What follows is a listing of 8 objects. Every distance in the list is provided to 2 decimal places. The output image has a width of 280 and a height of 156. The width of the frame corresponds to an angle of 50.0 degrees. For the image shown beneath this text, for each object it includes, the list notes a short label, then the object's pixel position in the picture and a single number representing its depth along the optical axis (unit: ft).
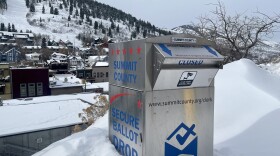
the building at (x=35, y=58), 243.68
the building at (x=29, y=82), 109.60
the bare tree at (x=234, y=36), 29.66
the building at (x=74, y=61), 291.22
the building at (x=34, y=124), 56.75
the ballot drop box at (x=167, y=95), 10.72
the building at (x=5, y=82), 108.27
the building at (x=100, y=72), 192.91
